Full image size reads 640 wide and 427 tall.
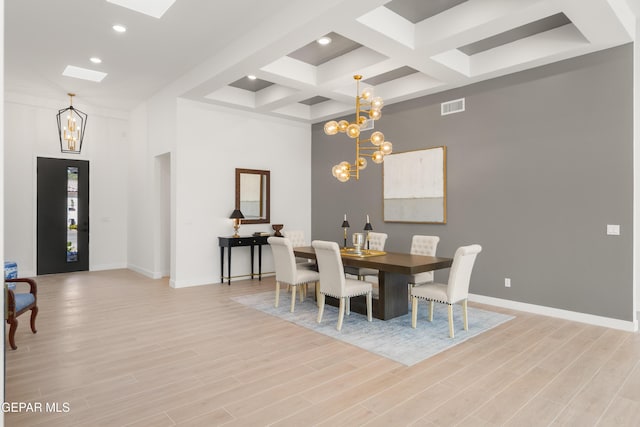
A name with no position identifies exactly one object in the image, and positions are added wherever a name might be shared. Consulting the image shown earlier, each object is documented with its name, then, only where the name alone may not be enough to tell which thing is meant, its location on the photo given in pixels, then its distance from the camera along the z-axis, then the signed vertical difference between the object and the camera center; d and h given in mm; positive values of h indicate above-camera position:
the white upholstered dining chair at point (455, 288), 3824 -813
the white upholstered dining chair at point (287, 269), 4746 -728
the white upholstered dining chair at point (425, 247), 4891 -494
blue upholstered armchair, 3479 -894
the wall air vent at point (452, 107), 5547 +1495
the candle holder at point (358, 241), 4934 -386
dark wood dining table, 4023 -718
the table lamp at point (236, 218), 6730 -131
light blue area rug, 3558 -1254
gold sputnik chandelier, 4480 +943
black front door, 7484 -95
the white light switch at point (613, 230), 4223 -209
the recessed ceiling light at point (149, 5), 3967 +2111
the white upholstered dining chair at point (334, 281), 4094 -773
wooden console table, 6613 -571
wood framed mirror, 7125 +295
